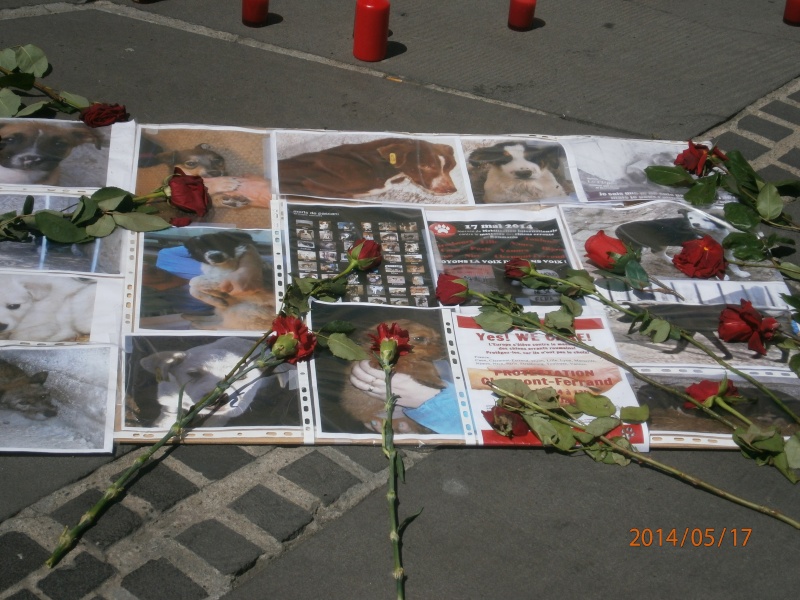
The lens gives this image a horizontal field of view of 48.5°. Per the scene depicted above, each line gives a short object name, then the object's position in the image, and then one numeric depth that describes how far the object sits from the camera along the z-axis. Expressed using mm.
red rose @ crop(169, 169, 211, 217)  2264
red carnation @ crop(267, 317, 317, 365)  1853
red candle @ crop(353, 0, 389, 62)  3201
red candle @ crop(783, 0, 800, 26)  3990
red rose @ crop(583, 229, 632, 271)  2242
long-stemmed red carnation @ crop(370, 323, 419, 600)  1558
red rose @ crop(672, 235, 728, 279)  2297
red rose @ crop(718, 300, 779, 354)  2080
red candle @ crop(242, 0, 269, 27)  3407
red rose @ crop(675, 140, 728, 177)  2684
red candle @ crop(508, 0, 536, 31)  3619
